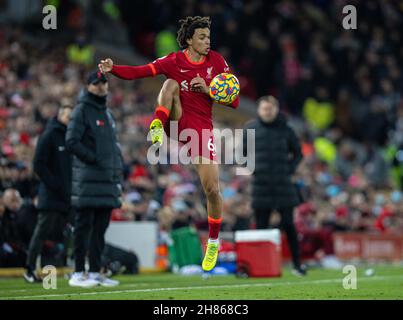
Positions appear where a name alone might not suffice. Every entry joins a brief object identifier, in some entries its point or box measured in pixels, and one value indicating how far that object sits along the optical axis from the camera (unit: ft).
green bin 52.01
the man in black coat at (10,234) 46.21
